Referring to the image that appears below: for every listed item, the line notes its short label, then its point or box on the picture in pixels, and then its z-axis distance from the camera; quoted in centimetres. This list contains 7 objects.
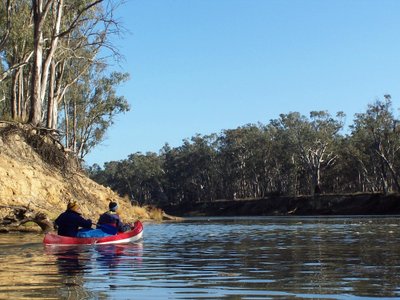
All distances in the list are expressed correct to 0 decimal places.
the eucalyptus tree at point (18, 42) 3325
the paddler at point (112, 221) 1745
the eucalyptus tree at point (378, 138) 7162
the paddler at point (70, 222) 1616
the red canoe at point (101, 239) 1527
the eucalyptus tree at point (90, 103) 5462
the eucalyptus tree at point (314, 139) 8394
